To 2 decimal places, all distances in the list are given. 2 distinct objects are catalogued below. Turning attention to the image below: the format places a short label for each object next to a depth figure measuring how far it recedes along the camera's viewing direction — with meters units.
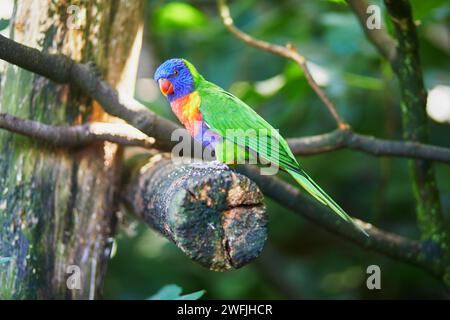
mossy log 1.65
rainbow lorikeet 1.86
